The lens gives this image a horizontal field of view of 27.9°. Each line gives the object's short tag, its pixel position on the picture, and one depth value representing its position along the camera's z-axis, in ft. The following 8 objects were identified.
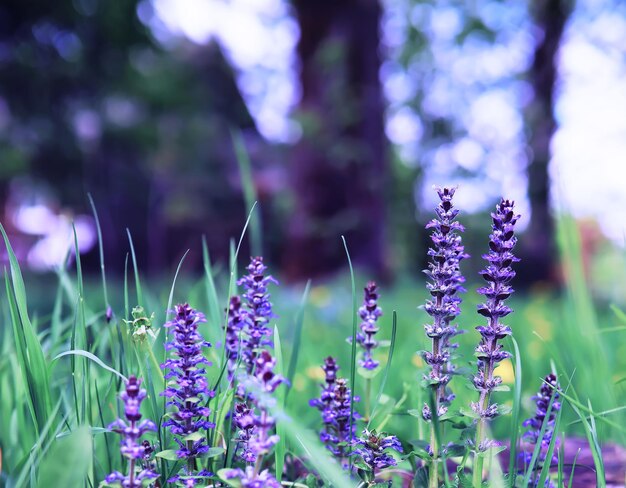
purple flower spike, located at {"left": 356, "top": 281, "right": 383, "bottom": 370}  2.40
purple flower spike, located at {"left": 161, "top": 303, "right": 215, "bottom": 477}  2.20
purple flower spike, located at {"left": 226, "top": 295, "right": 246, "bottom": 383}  2.29
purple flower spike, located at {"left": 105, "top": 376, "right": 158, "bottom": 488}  2.03
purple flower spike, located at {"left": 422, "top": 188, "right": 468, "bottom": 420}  2.20
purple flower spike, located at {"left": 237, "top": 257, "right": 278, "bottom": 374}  2.28
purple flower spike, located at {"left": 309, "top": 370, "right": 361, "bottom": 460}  2.34
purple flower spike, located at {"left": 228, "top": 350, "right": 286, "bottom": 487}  1.98
